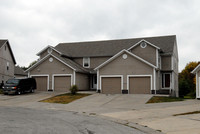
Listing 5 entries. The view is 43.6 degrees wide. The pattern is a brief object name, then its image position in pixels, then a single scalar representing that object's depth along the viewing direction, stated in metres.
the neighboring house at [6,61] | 39.88
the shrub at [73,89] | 28.44
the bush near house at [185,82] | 44.70
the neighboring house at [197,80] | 25.92
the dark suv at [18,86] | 28.53
